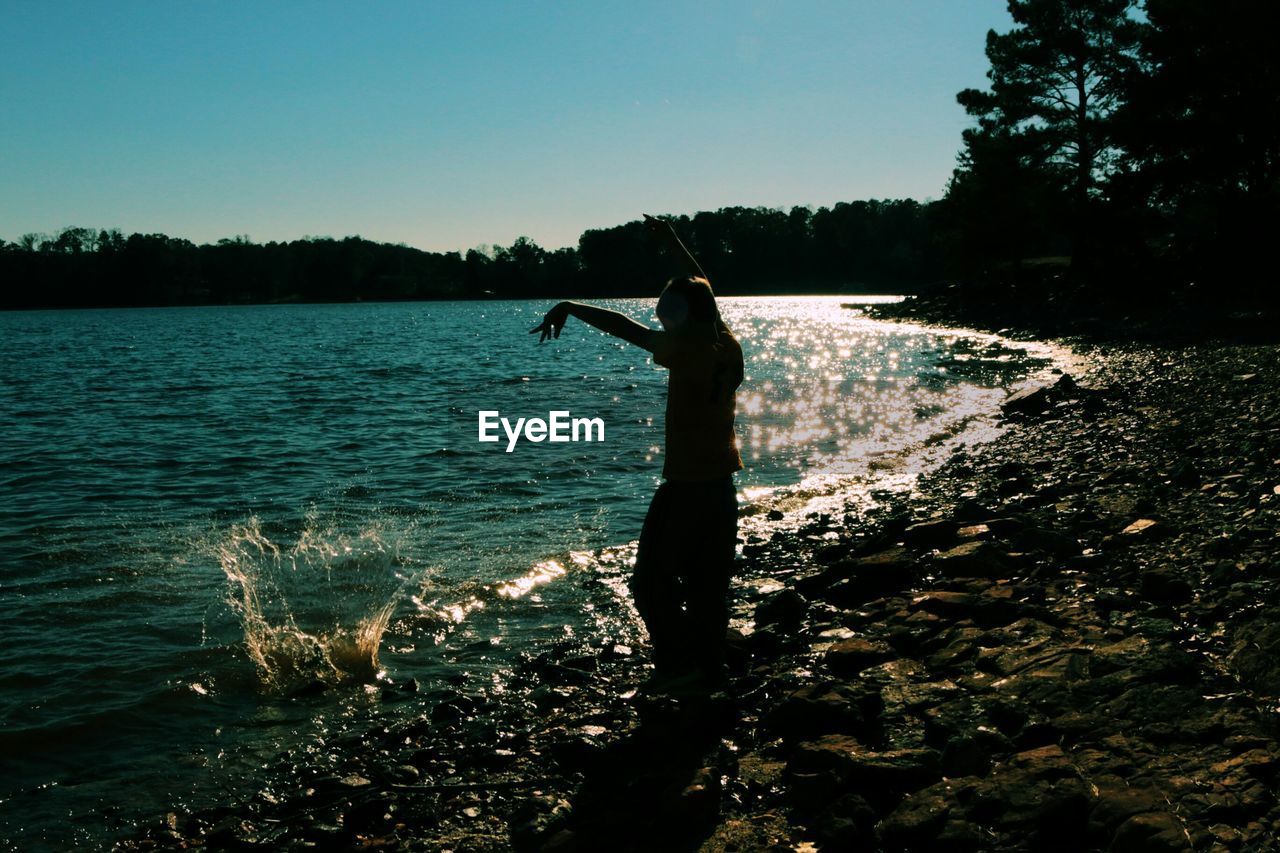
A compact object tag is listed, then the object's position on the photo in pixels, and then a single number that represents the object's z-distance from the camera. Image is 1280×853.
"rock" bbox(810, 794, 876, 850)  3.83
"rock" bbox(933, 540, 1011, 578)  6.82
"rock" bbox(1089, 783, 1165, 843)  3.38
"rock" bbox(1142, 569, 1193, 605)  5.53
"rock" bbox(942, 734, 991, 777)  4.09
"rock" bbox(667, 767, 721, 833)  4.24
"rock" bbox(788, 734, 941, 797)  4.14
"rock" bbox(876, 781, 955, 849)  3.70
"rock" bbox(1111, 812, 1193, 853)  3.15
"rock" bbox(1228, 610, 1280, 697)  4.14
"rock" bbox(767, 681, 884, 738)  4.82
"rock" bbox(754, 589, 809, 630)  7.06
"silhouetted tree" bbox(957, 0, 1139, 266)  44.06
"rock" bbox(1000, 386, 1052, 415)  18.33
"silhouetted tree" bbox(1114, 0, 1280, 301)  30.23
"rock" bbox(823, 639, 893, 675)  5.69
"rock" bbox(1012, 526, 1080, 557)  6.96
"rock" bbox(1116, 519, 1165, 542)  6.91
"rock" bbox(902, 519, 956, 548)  8.02
